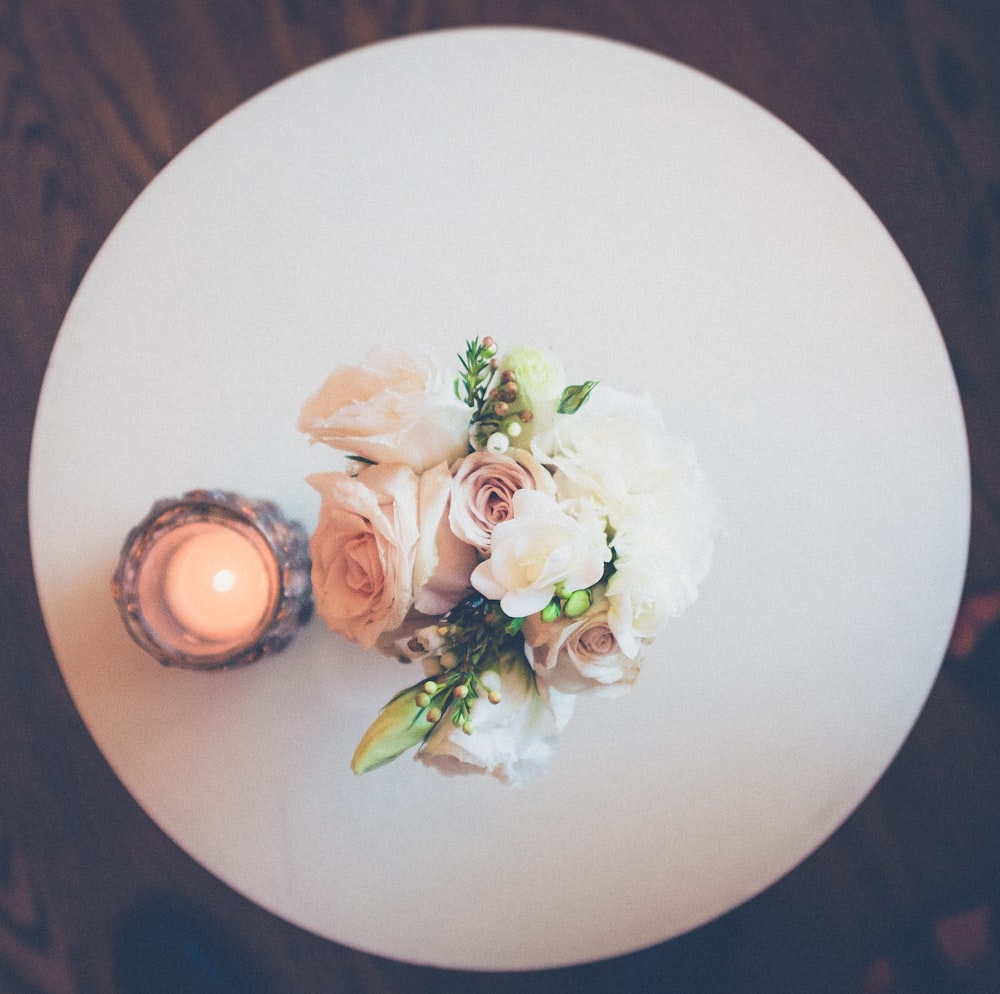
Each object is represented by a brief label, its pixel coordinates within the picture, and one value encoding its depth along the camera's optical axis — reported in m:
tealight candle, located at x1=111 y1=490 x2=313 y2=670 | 0.64
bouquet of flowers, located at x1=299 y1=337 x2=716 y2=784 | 0.45
